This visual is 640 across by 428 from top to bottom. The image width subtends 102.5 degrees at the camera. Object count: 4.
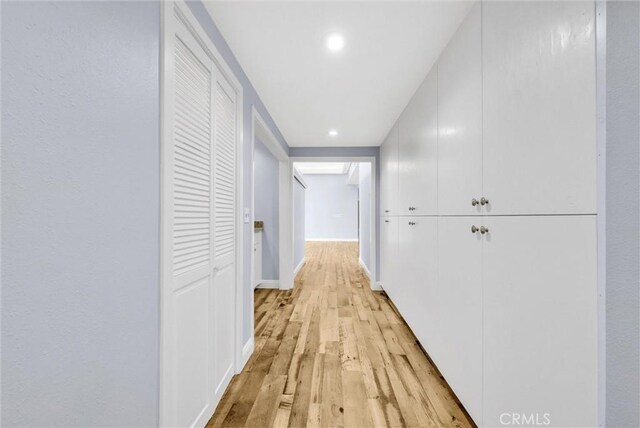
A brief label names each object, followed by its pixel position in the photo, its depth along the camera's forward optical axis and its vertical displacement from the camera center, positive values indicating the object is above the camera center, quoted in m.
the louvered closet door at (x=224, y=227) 1.54 -0.08
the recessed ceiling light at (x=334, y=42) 1.57 +1.09
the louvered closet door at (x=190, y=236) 1.09 -0.10
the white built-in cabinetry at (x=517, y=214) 0.80 +0.01
